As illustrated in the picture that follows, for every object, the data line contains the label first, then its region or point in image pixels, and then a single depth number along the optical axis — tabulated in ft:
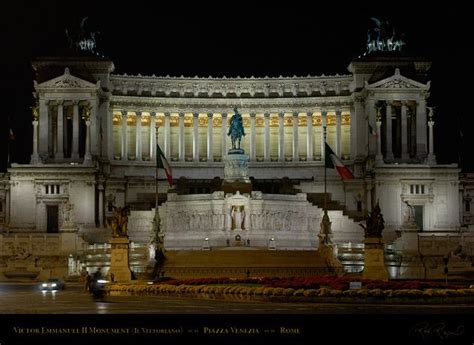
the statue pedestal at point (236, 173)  393.91
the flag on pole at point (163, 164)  356.79
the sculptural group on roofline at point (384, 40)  475.72
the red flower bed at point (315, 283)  200.13
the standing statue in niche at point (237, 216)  383.04
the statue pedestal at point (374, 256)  274.77
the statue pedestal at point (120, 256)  265.54
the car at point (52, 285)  258.98
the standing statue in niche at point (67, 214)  358.35
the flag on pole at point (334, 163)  357.20
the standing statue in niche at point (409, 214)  375.45
